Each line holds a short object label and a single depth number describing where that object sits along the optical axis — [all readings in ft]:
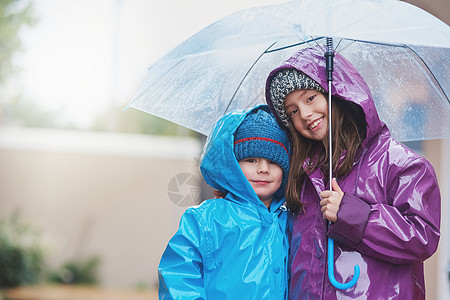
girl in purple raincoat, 9.11
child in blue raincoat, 9.54
